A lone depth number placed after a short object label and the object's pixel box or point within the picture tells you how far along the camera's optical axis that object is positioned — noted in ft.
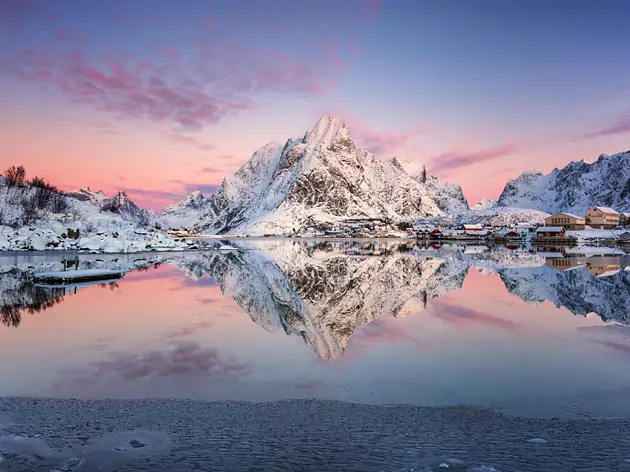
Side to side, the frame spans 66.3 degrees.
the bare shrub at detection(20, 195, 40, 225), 359.46
